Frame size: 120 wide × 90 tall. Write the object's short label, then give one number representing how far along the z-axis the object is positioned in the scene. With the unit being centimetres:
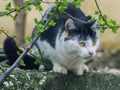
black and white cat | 322
